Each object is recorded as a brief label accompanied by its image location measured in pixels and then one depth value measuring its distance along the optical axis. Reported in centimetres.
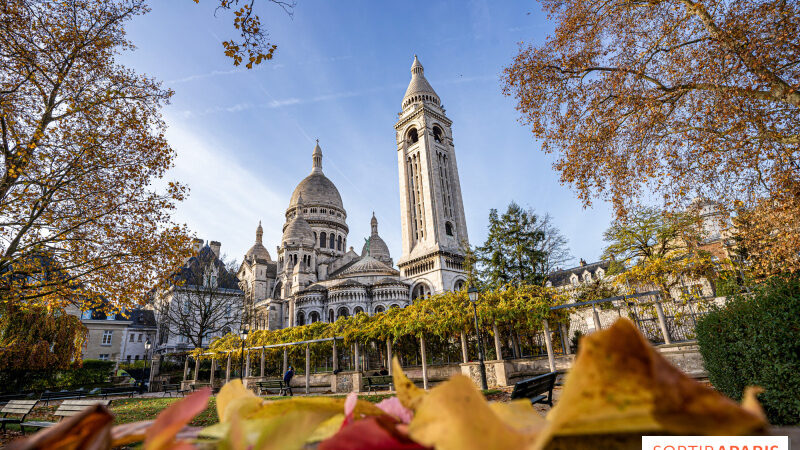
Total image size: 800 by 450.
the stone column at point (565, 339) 1270
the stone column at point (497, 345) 1246
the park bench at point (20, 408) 795
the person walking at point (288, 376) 1552
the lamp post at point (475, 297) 1149
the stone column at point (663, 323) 991
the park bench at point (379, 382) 1356
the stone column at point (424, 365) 1353
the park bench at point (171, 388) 2327
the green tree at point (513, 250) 2856
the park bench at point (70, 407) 717
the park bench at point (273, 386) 1503
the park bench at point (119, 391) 2017
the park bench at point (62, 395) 1591
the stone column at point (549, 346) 1138
